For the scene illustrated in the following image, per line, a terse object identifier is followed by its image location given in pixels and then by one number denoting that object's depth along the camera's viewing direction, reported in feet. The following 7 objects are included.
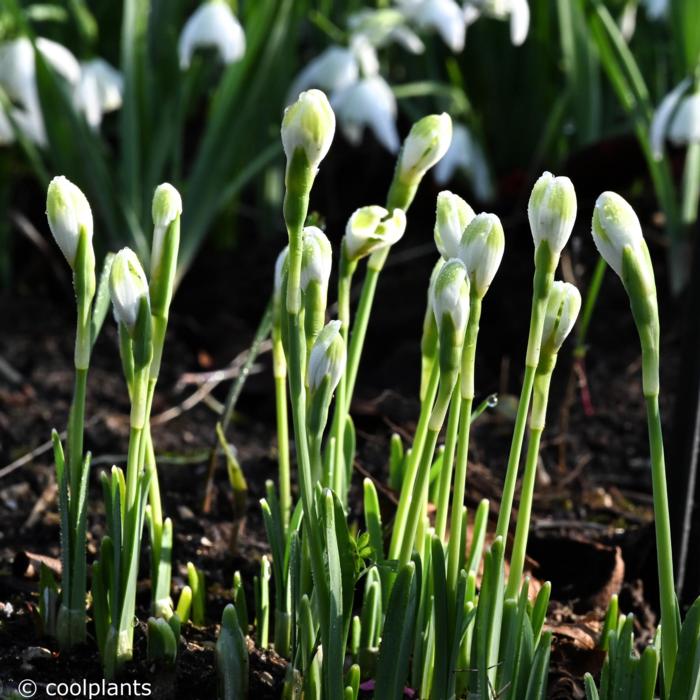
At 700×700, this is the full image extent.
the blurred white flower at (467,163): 9.61
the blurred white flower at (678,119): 7.69
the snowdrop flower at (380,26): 9.07
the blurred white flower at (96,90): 8.92
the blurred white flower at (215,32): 8.31
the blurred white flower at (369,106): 9.07
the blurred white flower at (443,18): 8.75
